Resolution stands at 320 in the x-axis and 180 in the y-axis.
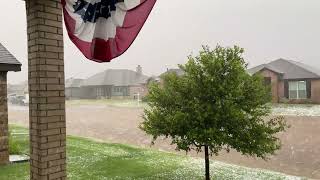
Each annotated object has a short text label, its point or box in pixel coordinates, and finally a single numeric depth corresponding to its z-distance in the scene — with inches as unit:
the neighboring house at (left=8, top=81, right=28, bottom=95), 4304.8
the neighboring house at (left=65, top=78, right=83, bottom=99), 2751.9
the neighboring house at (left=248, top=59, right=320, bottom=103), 1391.1
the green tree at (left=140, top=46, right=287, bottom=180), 285.6
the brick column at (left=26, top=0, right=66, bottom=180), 141.2
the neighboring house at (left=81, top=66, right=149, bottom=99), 2611.8
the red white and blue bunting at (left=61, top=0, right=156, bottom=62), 135.6
